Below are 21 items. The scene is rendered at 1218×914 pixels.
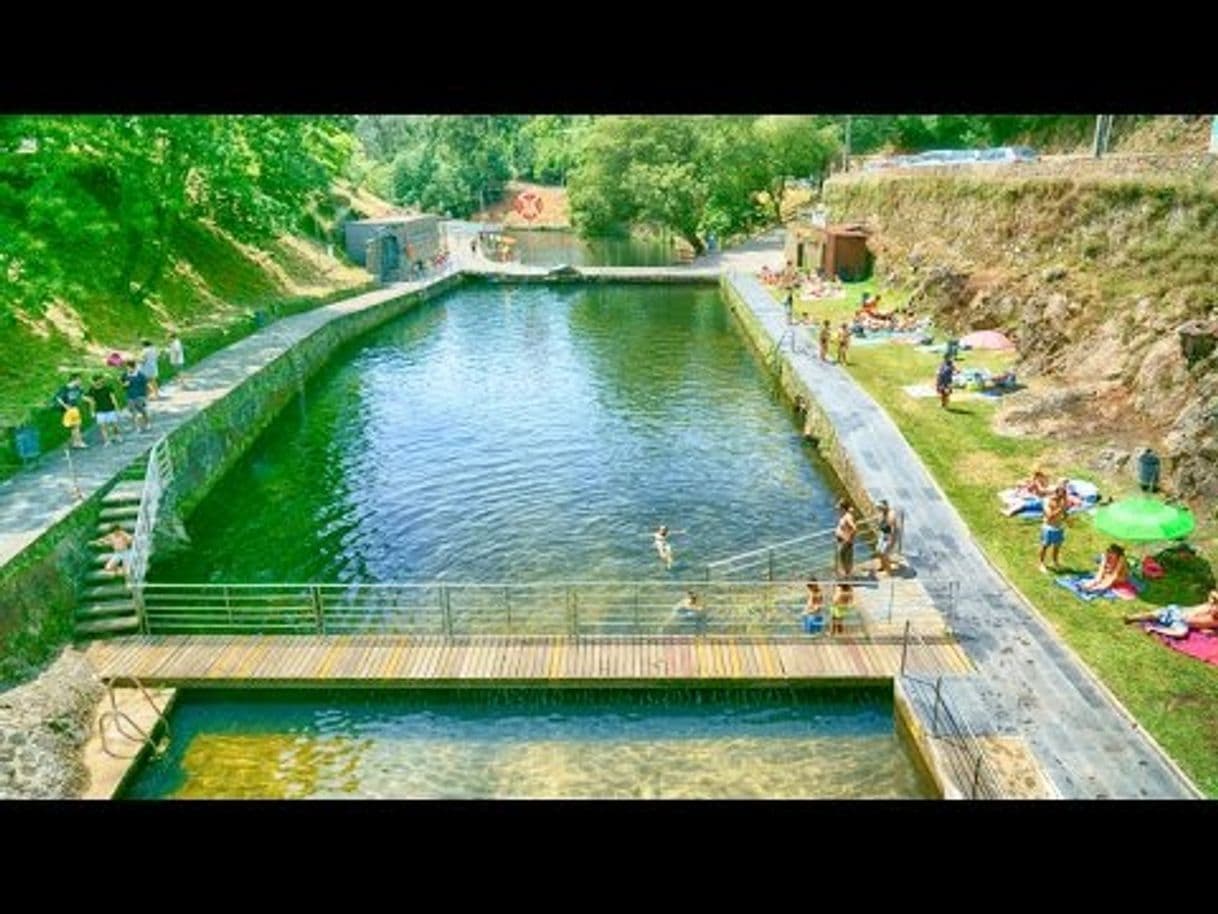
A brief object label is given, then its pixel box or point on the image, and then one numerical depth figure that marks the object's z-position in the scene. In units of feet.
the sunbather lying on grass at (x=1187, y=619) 52.06
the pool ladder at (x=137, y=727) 49.01
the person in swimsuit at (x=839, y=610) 56.39
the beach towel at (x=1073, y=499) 68.44
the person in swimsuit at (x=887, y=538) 62.03
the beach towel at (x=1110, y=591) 56.44
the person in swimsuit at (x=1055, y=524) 59.77
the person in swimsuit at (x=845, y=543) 62.13
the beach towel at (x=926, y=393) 98.78
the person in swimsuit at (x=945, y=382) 94.95
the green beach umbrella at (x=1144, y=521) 55.01
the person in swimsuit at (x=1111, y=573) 56.95
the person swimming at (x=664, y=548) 69.87
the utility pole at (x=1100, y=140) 118.83
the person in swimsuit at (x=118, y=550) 60.80
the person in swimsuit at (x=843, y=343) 115.44
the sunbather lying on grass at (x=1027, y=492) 68.95
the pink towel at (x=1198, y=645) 50.01
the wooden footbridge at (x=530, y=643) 53.98
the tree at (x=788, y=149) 259.19
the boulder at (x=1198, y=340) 76.02
